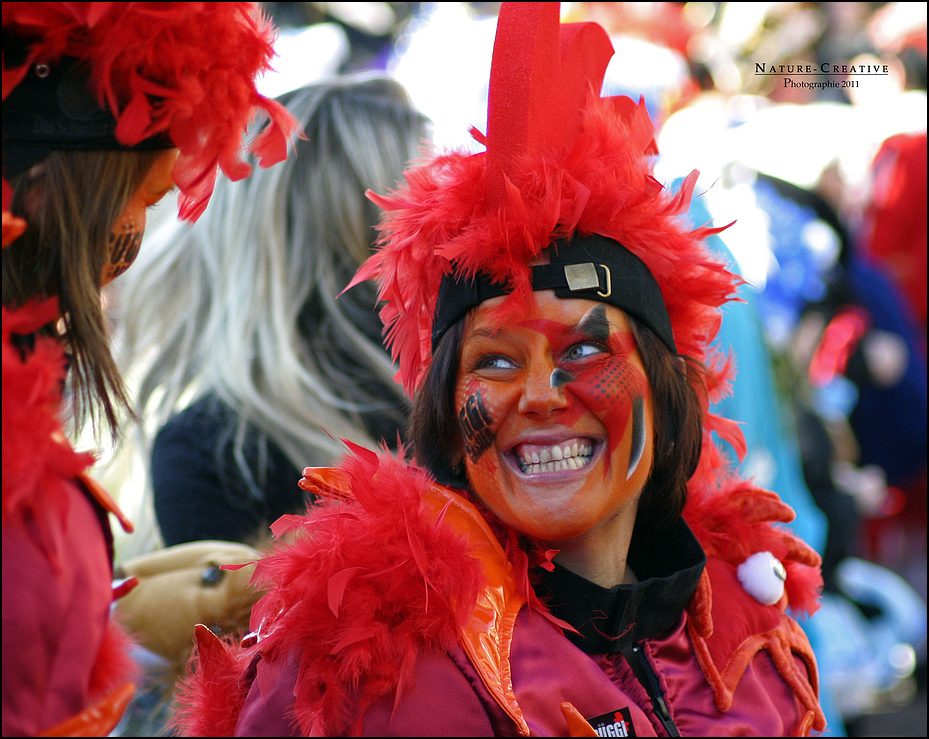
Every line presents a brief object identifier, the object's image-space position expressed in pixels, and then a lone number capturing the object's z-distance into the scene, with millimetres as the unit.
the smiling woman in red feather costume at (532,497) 3524
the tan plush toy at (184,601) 3701
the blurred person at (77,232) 3395
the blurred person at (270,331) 3806
